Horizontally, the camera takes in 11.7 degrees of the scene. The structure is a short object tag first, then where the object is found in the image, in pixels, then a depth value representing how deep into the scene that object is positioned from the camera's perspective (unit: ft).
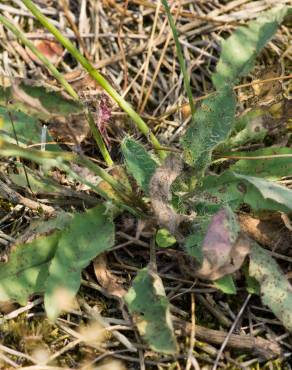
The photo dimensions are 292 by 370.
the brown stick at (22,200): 2.17
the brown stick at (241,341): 2.05
